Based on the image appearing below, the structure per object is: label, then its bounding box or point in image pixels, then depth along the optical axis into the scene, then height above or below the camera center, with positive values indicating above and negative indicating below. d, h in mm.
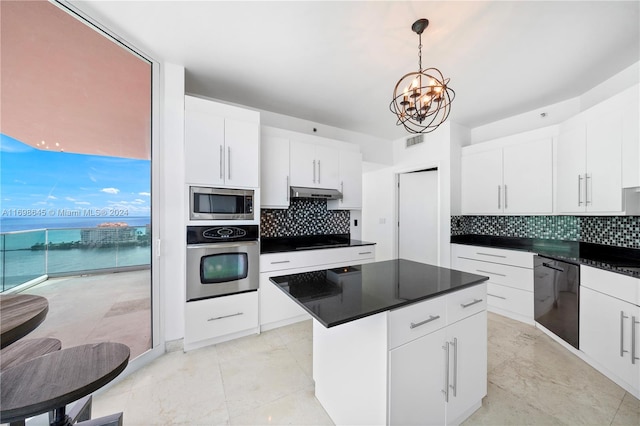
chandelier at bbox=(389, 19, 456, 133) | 1476 +778
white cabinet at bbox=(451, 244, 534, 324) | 2670 -776
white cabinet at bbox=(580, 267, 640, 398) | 1618 -890
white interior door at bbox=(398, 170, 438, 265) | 3951 -60
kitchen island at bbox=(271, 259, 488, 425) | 1062 -694
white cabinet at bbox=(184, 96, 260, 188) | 2205 +683
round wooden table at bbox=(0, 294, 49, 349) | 757 -388
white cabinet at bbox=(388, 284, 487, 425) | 1085 -800
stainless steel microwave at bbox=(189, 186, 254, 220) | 2201 +85
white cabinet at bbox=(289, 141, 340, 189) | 2986 +636
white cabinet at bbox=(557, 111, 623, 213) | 2000 +459
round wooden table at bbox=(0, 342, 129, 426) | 736 -610
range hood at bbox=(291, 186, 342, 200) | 2924 +258
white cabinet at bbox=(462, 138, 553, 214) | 2762 +453
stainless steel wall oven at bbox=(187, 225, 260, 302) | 2170 -480
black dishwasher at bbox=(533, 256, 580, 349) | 2082 -827
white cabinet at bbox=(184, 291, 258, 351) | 2162 -1058
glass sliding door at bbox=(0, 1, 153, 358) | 1243 +237
